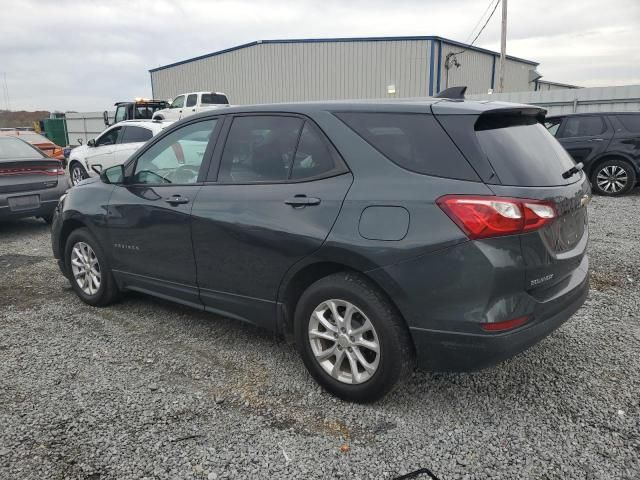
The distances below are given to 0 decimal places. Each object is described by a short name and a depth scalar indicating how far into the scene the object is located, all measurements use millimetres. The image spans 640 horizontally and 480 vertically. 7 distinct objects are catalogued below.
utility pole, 21766
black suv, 9891
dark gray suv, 2520
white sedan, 10531
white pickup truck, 19828
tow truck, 21375
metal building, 25344
